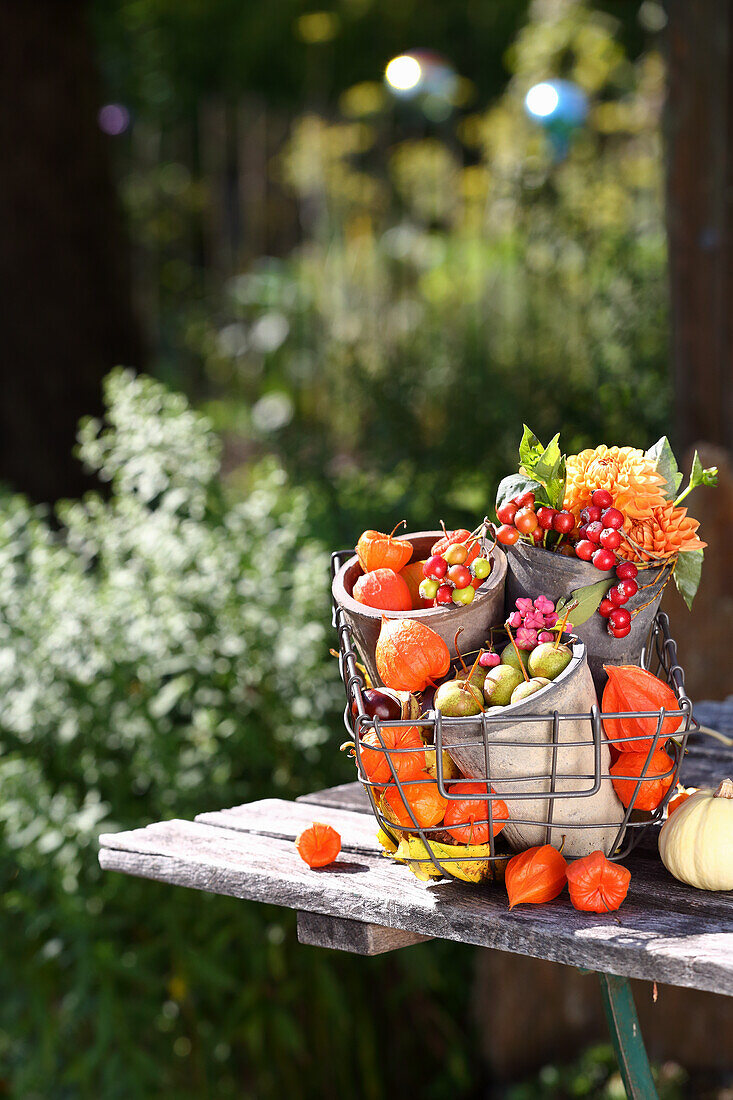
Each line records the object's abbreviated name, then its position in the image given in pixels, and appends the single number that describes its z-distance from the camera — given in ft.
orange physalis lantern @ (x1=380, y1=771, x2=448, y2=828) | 6.78
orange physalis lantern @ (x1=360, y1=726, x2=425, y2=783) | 6.75
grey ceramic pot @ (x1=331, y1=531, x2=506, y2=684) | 6.88
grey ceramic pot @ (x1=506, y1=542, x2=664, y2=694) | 6.89
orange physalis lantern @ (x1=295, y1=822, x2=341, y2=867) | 7.03
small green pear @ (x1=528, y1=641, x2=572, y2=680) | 6.73
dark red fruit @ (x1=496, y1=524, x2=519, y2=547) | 6.89
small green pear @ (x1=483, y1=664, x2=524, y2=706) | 6.76
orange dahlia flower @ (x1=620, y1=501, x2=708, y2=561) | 6.88
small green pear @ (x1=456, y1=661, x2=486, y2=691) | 6.82
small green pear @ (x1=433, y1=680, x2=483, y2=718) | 6.72
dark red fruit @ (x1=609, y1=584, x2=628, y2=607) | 6.88
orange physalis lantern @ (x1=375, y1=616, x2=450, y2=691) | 6.78
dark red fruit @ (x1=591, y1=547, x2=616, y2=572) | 6.82
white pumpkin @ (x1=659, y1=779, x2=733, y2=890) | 6.77
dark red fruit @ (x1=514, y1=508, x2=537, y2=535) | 6.86
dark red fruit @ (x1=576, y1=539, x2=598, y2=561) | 6.83
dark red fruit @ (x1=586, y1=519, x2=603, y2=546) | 6.84
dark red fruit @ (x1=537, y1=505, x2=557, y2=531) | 6.89
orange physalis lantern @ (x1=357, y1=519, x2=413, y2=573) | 7.07
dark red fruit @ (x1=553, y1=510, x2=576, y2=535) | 6.88
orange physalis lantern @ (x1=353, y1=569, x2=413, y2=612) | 7.00
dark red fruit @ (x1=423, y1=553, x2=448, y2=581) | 6.88
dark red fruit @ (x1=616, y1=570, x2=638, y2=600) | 6.87
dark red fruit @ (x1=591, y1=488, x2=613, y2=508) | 6.84
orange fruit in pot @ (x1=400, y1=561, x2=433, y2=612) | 7.11
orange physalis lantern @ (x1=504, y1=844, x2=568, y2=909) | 6.69
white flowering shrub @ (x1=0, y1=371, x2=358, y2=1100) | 9.72
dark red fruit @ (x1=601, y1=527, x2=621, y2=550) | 6.82
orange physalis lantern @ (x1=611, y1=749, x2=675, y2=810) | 6.83
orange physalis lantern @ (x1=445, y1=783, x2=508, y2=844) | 6.76
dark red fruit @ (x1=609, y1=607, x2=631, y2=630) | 6.92
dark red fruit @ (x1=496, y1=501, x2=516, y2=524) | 6.89
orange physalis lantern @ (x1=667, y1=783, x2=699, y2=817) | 7.00
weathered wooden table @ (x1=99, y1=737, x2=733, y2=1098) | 6.48
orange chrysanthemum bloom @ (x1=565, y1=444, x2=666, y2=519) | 6.86
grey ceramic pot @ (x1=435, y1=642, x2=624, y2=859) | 6.69
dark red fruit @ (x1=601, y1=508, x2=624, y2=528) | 6.83
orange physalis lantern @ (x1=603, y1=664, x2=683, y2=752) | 6.81
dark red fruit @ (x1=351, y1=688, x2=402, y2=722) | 6.81
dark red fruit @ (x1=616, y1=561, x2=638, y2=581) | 6.86
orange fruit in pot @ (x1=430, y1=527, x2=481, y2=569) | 6.94
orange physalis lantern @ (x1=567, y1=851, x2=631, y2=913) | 6.64
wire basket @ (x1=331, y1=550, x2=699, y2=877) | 6.67
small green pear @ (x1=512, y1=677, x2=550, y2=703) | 6.70
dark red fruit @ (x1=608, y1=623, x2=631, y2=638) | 6.93
